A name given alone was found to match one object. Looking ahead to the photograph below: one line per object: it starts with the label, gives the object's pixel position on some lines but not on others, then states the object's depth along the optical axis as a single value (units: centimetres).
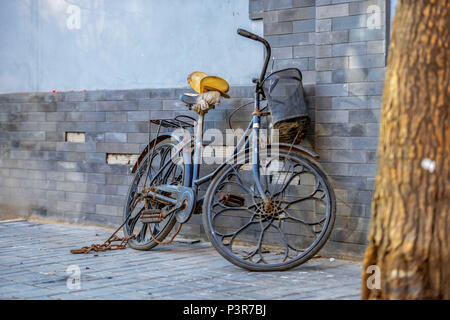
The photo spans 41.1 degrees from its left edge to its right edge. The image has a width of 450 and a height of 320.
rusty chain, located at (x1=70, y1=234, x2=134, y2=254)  519
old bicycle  459
